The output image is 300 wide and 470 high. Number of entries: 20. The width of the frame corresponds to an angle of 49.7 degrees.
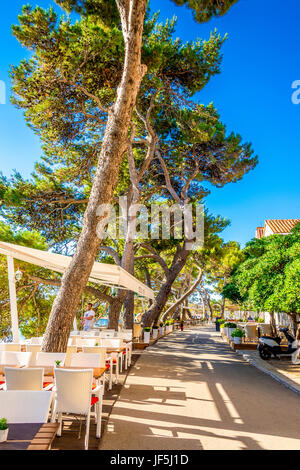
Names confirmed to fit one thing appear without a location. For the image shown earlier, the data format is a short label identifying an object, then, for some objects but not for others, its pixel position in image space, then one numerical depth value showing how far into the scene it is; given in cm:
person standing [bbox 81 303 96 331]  1077
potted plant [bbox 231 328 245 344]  1367
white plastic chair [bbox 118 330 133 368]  877
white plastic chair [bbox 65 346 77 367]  485
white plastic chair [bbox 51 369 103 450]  340
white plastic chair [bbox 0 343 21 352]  613
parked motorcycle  1009
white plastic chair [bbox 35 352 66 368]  476
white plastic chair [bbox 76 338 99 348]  728
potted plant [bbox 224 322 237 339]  1716
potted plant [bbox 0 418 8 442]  197
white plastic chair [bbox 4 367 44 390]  356
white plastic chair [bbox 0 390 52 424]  246
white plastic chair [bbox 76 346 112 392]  475
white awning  659
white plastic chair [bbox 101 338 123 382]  758
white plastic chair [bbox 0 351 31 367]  477
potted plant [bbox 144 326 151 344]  1385
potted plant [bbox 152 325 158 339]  1669
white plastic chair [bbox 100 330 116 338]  997
